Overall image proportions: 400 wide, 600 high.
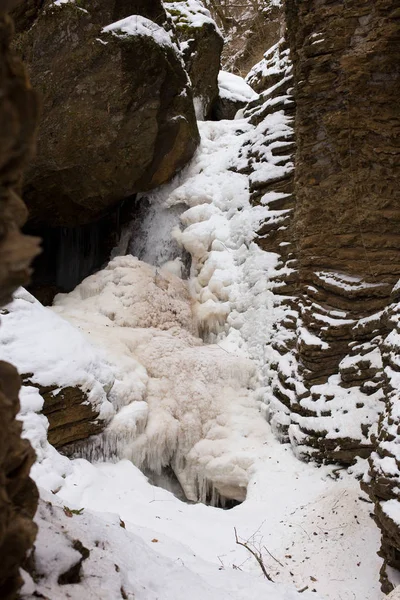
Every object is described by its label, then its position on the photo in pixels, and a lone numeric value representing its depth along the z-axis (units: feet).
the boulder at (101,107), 26.89
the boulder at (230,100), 43.57
